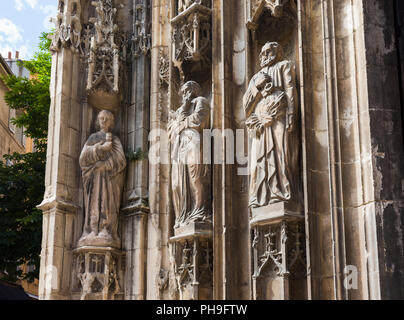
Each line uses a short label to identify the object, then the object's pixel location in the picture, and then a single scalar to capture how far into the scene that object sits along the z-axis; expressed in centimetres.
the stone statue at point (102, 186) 1097
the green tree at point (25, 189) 1587
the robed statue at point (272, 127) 852
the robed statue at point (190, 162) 972
